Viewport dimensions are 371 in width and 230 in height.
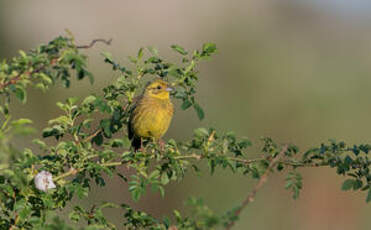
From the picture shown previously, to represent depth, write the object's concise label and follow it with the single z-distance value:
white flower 6.82
